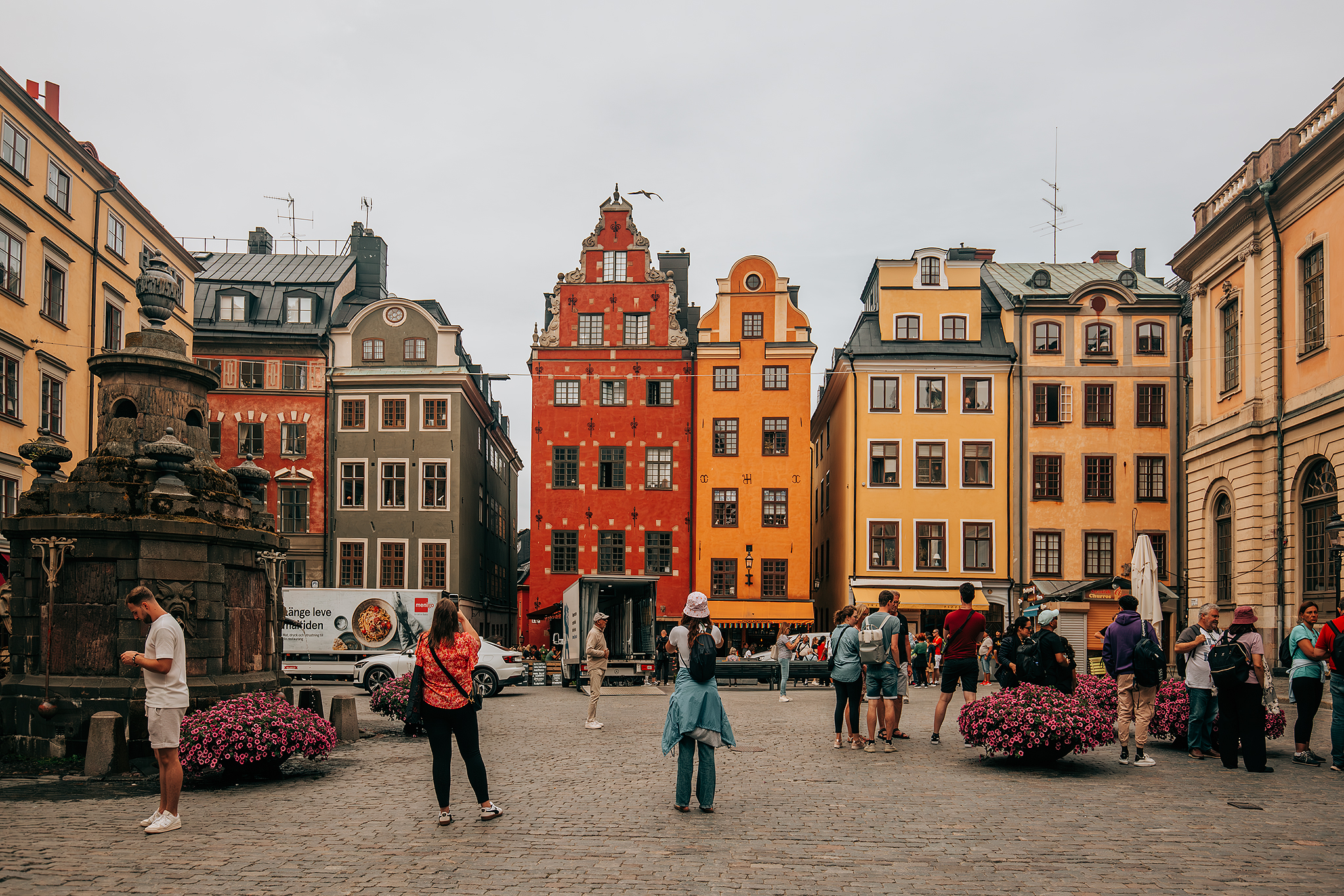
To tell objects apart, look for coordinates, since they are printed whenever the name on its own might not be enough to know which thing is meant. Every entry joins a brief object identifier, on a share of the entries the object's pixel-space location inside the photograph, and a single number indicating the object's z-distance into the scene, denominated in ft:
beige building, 82.38
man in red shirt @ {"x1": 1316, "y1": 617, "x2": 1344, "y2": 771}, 41.16
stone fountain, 41.91
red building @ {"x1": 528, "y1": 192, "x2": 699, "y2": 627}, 148.15
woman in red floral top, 30.37
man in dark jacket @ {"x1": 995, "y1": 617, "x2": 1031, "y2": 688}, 46.98
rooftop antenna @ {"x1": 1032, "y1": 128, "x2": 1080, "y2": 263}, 163.94
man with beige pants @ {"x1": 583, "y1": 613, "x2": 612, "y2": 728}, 61.31
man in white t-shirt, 28.71
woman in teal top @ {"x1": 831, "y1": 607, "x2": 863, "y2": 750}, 46.60
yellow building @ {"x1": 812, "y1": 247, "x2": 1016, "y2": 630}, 138.92
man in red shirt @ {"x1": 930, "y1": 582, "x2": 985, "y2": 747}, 48.60
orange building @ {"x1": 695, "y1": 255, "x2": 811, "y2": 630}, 146.41
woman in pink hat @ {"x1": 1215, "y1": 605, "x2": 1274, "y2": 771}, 40.86
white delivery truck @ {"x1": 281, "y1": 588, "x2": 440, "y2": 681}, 112.37
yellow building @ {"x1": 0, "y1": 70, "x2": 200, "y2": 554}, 100.68
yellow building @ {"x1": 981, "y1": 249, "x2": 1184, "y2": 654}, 139.33
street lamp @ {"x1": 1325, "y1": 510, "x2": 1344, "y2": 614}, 69.31
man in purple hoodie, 44.52
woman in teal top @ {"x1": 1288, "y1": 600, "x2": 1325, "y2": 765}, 43.19
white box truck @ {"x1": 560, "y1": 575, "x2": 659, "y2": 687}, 105.09
